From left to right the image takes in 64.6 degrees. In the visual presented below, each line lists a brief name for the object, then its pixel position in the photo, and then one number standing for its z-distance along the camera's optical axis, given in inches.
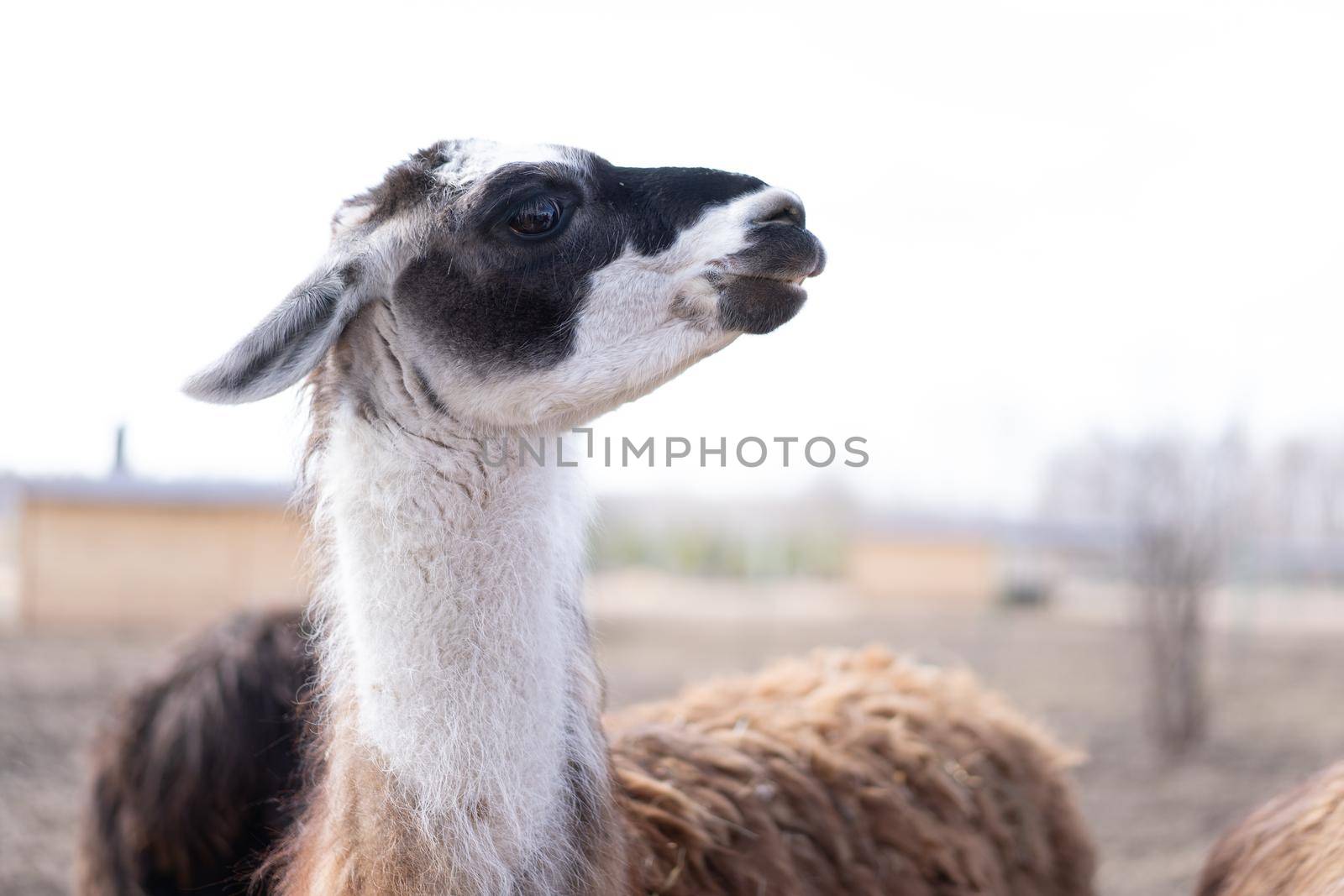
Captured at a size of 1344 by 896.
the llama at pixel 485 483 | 79.4
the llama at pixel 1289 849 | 89.7
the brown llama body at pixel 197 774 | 129.1
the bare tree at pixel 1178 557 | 309.6
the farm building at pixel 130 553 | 584.7
